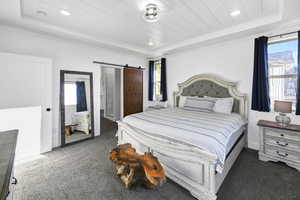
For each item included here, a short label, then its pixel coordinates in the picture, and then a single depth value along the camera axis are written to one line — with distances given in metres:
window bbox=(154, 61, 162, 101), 5.20
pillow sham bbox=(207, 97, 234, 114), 3.07
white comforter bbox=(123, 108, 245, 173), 1.67
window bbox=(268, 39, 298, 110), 2.69
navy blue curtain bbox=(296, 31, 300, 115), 2.44
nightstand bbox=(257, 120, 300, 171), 2.25
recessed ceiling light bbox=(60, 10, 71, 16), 2.31
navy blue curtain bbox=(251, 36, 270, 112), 2.79
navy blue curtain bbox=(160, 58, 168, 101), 4.79
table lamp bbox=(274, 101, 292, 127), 2.35
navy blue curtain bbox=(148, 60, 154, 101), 5.22
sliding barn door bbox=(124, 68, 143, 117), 4.72
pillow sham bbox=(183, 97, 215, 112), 3.25
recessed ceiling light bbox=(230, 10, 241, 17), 2.36
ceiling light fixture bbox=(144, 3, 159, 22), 2.06
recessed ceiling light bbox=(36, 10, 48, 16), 2.29
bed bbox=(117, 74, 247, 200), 1.59
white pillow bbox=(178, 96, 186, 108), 4.17
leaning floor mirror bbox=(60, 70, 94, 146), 3.27
